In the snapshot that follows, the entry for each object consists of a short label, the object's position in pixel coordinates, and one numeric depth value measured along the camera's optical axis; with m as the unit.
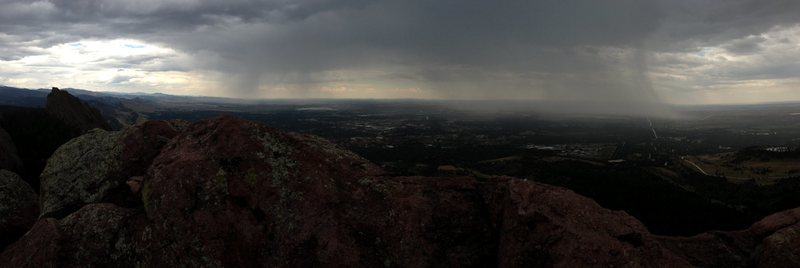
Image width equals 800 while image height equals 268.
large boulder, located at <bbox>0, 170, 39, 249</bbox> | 19.32
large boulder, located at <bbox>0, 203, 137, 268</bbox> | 15.96
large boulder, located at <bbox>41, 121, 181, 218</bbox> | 19.05
